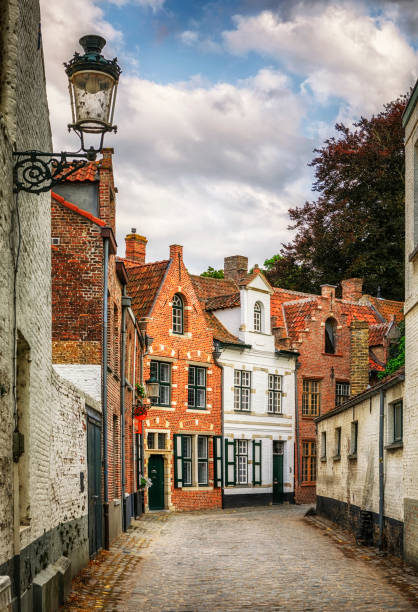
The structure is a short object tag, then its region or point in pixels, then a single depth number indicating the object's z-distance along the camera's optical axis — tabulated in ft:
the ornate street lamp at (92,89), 28.07
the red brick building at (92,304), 57.77
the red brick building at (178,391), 101.24
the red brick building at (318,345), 121.70
